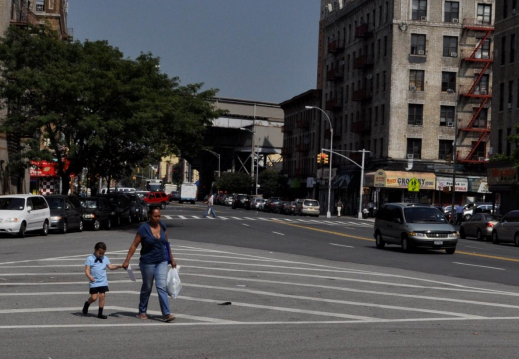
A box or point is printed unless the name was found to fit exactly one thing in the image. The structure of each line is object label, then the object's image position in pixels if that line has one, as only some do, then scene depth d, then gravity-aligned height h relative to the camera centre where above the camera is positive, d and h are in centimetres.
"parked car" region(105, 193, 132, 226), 4866 -55
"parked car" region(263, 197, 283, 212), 9626 +3
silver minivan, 3094 -62
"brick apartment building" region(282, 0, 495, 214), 8250 +1058
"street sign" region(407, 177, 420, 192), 7925 +229
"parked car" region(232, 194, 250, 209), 10642 +19
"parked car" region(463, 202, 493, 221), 6754 +45
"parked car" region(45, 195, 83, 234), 3931 -83
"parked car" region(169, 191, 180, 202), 13300 +58
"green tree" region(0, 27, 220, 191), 4353 +497
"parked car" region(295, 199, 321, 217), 8281 -18
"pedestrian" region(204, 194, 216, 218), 6459 -27
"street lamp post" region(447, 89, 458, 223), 6661 +870
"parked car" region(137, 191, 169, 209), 8243 +14
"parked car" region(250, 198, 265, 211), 10219 -3
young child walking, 1262 -113
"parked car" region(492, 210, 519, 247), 4134 -70
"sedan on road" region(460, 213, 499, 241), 4597 -66
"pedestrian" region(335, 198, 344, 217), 8556 -7
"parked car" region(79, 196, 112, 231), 4339 -78
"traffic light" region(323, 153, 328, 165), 7607 +418
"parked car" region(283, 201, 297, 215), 8684 -22
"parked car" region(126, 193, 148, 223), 5448 -69
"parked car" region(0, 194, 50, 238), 3494 -85
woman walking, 1229 -87
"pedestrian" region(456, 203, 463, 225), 6678 -10
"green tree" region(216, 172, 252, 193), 13700 +322
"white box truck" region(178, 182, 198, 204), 12394 +118
